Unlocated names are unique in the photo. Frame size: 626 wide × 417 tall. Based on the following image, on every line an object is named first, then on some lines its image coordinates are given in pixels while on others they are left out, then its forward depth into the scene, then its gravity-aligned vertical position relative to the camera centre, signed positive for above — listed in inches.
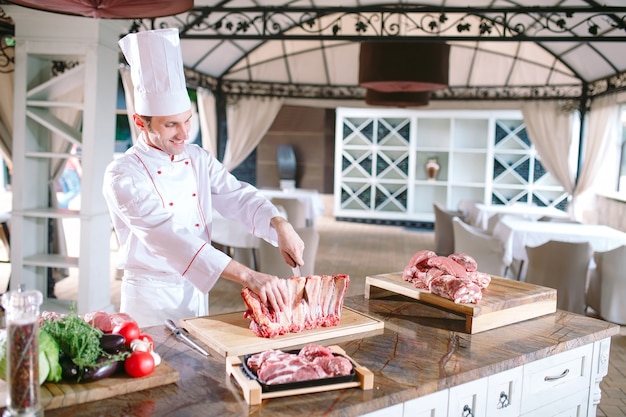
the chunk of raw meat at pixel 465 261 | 93.7 -15.8
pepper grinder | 45.2 -16.6
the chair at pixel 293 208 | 293.3 -25.5
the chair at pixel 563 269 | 194.9 -33.8
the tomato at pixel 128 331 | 61.2 -19.2
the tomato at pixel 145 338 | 61.4 -20.0
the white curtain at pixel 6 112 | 206.5 +12.0
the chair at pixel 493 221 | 258.3 -24.9
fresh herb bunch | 55.1 -18.5
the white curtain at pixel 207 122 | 393.9 +21.7
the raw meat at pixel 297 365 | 56.7 -20.9
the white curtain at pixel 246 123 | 402.3 +23.2
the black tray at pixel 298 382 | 55.1 -21.7
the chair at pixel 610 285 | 198.8 -39.9
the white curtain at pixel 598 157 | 329.7 +8.3
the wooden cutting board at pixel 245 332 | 67.0 -21.6
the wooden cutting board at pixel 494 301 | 78.8 -19.6
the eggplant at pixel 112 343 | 57.4 -19.2
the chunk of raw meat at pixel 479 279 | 88.5 -17.3
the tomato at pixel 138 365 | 56.3 -20.8
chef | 76.2 -7.5
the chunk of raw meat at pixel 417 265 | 94.3 -16.6
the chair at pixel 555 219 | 263.4 -23.1
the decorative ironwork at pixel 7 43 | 200.1 +36.4
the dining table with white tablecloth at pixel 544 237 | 212.8 -24.9
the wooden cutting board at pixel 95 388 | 51.7 -22.1
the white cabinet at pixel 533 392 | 62.4 -27.2
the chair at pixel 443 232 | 305.0 -35.6
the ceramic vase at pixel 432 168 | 440.1 -3.5
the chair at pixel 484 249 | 208.5 -30.1
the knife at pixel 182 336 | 66.7 -22.3
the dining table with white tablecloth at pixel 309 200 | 333.4 -24.2
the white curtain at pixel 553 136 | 369.4 +21.6
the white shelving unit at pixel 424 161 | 432.1 +2.0
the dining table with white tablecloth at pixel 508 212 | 285.0 -22.5
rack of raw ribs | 70.0 -18.8
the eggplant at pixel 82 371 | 54.6 -20.9
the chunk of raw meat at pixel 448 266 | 88.7 -15.8
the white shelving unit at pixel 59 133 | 175.3 +3.3
